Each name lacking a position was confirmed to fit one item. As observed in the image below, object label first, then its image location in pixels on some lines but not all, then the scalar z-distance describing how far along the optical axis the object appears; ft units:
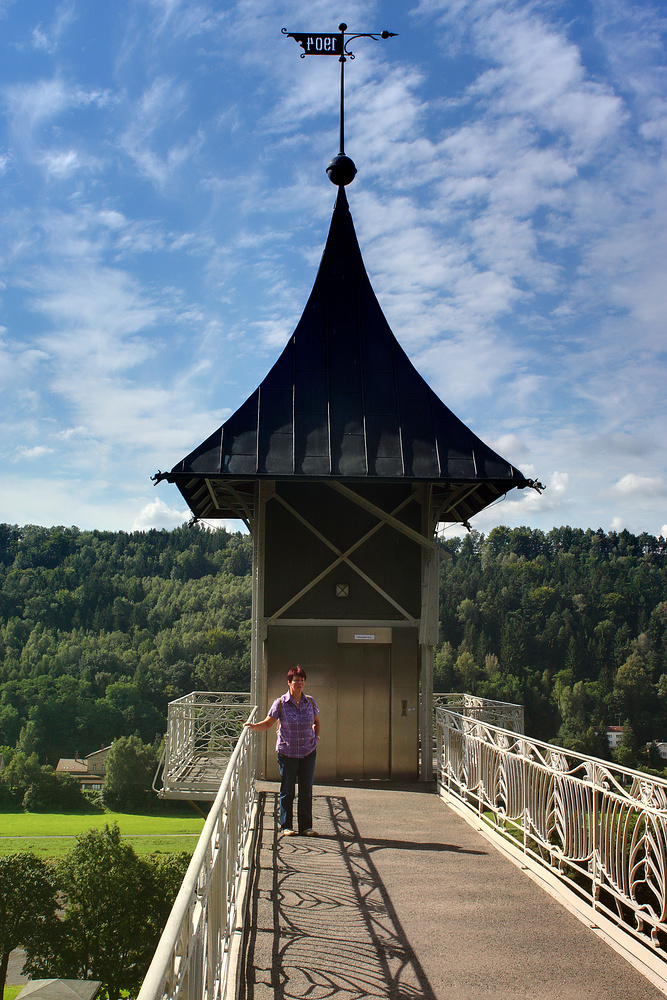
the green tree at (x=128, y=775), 280.51
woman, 23.70
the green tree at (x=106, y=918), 128.16
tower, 35.47
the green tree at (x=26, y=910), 132.26
